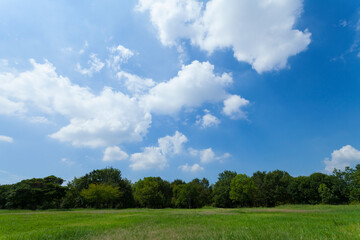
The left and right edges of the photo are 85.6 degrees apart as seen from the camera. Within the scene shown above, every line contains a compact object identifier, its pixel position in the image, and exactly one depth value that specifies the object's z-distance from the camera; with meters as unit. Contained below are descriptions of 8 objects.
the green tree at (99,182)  69.94
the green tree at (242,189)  68.19
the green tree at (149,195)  70.50
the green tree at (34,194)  52.94
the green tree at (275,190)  76.69
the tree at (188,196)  75.38
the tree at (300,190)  71.00
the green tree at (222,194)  76.50
